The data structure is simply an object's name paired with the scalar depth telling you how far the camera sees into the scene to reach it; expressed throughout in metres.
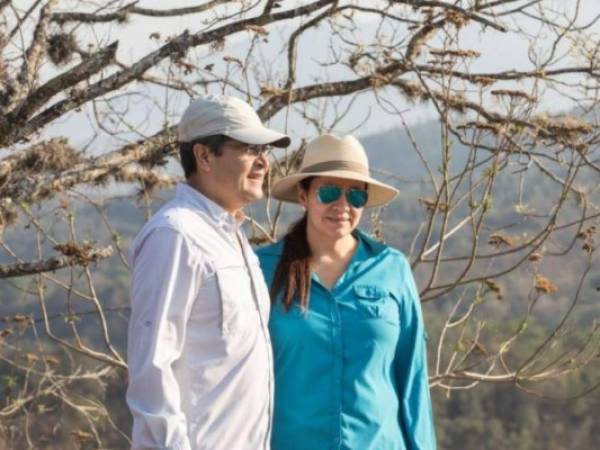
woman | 4.80
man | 4.13
